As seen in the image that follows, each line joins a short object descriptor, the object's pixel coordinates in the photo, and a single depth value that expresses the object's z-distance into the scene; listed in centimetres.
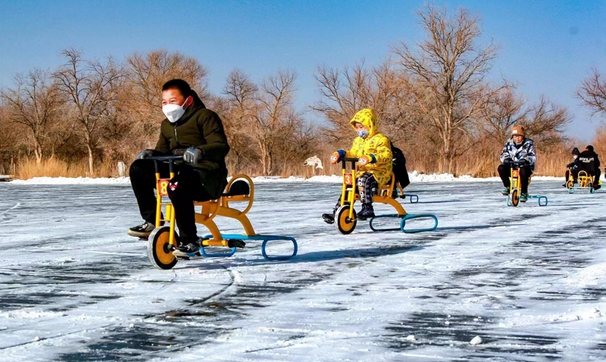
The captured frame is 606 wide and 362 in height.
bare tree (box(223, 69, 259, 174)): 4231
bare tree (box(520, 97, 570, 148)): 4381
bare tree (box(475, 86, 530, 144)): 3938
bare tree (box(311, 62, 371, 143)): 4109
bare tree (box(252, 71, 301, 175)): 4175
